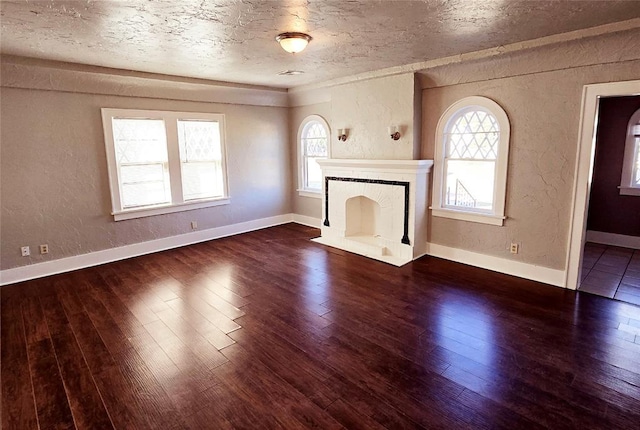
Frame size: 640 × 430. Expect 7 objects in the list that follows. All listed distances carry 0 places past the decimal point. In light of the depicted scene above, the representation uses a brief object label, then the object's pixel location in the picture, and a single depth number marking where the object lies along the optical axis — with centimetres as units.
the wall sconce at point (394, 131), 469
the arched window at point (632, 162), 481
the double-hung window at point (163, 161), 483
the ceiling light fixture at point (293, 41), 309
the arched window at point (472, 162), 410
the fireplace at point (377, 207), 466
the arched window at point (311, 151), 639
